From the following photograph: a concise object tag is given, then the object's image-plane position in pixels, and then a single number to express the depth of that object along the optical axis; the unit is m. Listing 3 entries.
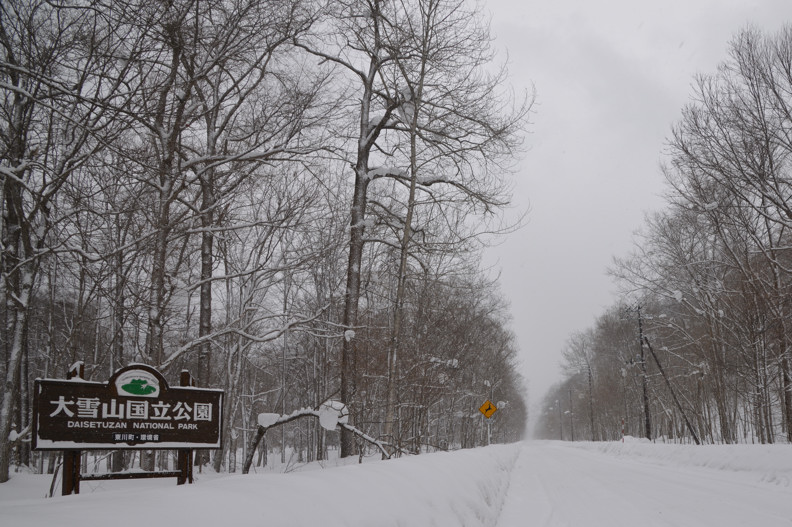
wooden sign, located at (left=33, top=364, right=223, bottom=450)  4.05
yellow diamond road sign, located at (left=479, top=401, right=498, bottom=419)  19.13
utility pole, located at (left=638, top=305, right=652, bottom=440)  30.89
